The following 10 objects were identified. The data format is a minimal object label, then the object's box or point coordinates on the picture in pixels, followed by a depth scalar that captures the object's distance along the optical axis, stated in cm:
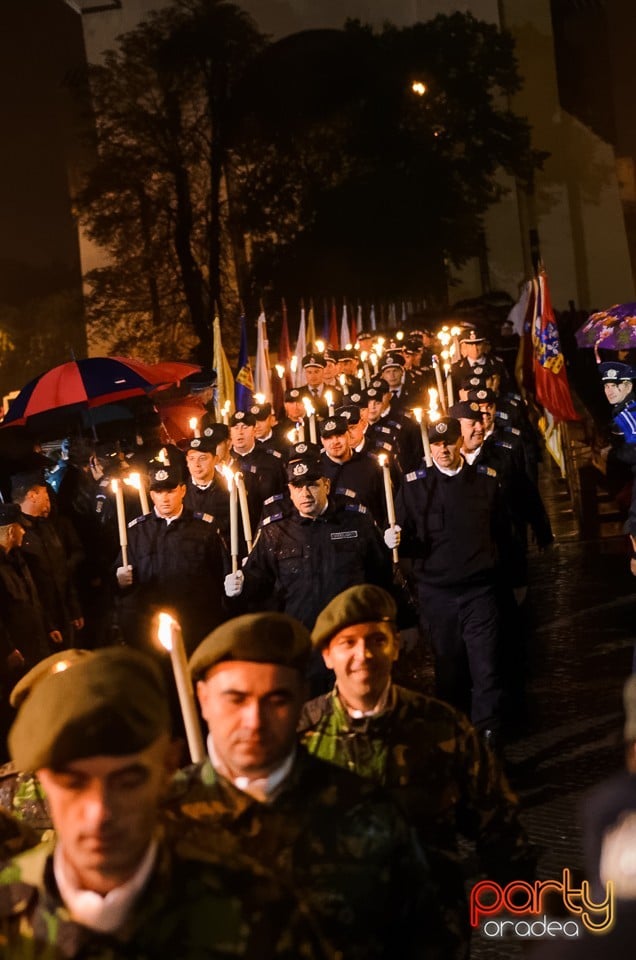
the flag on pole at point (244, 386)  1705
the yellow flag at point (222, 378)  1622
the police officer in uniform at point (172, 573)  838
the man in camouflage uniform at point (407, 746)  392
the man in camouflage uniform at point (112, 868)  241
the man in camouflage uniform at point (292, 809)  289
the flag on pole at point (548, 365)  1661
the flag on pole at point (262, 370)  1773
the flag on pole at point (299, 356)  2005
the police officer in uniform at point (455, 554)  774
